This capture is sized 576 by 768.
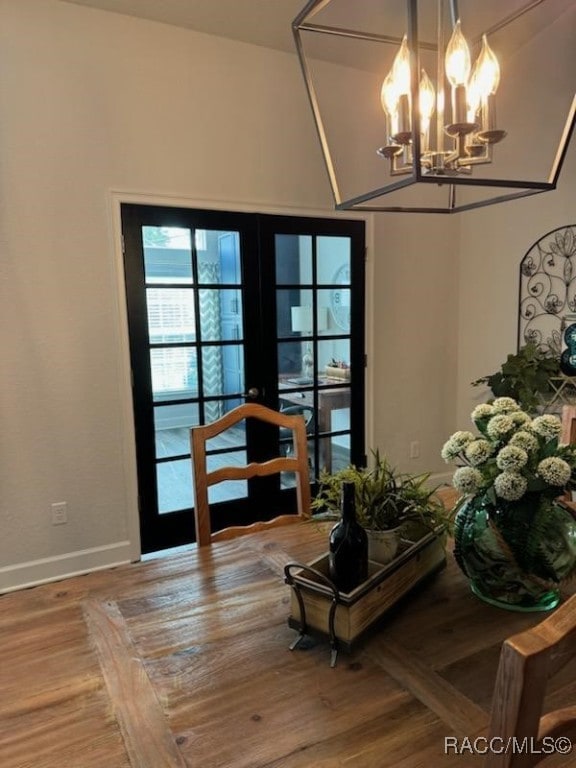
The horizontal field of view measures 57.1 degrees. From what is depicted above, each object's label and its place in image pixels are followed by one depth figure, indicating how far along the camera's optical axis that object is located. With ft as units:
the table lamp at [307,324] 11.05
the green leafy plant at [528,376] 10.16
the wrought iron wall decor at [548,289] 10.32
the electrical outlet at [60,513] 9.21
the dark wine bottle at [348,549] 3.63
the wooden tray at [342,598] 3.45
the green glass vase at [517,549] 3.67
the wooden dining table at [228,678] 2.75
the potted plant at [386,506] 4.04
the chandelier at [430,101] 4.18
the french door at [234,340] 9.71
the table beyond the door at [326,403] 11.43
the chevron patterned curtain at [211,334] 10.11
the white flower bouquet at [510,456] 3.59
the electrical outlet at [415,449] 12.91
